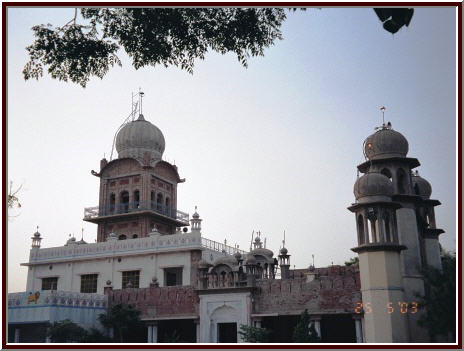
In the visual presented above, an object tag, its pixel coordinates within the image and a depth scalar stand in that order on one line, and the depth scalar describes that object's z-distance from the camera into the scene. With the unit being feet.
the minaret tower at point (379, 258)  54.70
